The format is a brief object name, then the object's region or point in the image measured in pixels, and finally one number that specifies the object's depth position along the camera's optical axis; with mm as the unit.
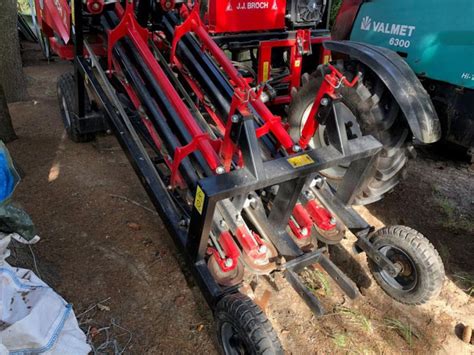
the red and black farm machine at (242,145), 2064
